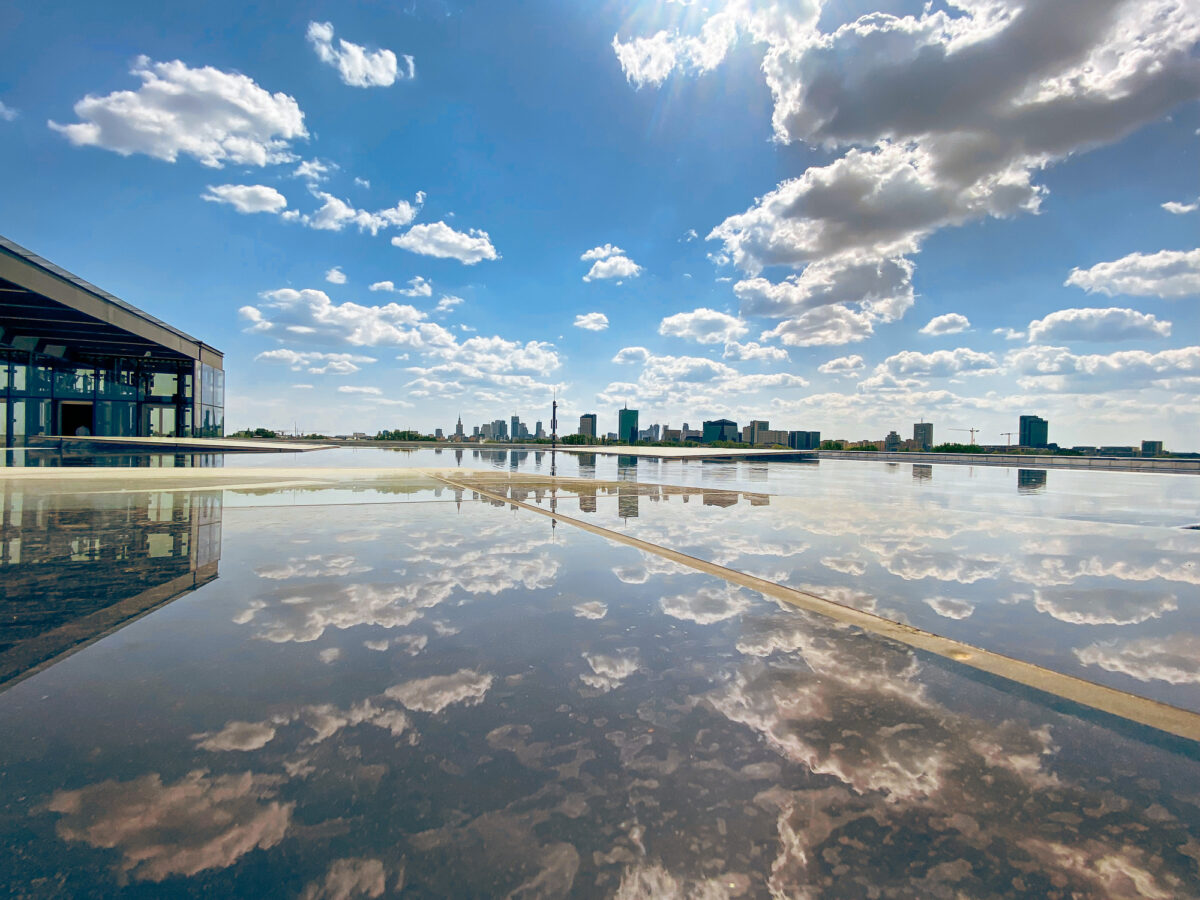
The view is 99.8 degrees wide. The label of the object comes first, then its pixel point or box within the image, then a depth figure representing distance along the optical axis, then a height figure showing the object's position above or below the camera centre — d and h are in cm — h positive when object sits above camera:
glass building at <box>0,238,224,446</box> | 3366 +644
